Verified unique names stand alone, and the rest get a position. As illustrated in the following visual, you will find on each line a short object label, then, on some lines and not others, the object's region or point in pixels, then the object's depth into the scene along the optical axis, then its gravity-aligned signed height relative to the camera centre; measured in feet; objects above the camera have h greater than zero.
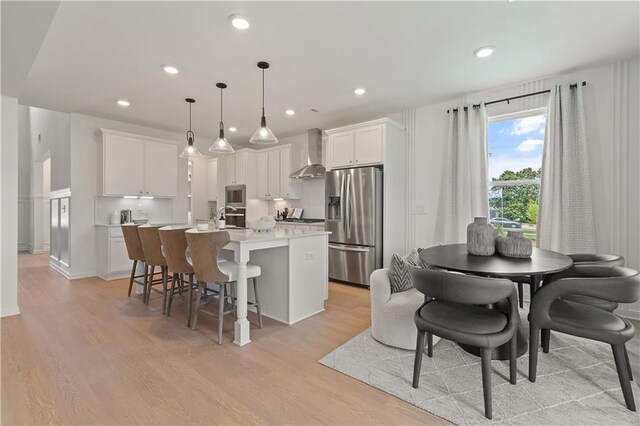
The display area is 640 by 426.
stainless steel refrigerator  14.66 -0.59
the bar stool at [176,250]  9.75 -1.27
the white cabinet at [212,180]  23.09 +2.38
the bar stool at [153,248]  11.23 -1.40
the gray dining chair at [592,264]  7.58 -1.38
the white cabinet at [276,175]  19.76 +2.41
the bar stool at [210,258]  8.52 -1.35
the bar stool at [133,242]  12.51 -1.31
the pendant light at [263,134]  10.61 +2.66
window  12.39 +1.81
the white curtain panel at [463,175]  13.03 +1.55
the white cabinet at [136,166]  16.47 +2.58
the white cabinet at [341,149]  15.64 +3.26
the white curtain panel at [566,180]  10.74 +1.13
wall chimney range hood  18.75 +3.83
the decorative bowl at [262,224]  11.15 -0.49
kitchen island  9.99 -2.08
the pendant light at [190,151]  12.91 +2.53
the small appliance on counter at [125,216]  17.46 -0.32
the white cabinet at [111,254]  16.16 -2.36
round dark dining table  6.16 -1.18
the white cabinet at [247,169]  21.35 +2.91
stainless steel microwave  21.62 +1.09
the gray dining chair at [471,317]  5.48 -2.15
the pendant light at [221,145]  11.89 +2.58
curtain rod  11.02 +4.56
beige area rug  5.60 -3.69
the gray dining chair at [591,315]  5.71 -2.17
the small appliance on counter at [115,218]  16.97 -0.42
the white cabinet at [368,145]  14.58 +3.20
